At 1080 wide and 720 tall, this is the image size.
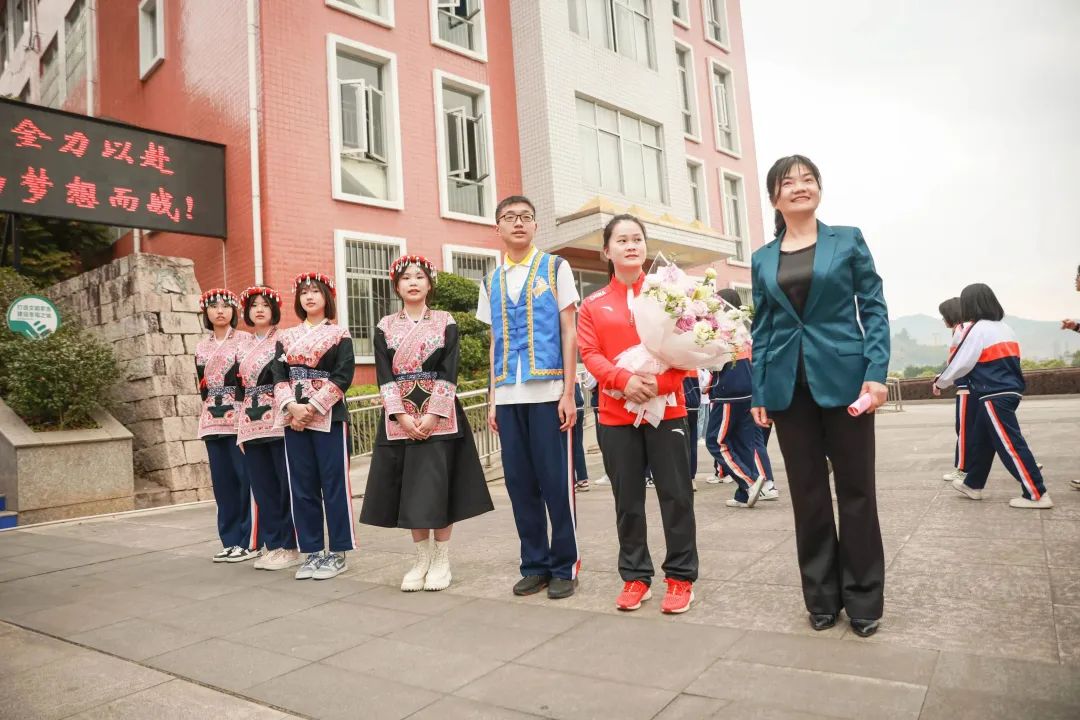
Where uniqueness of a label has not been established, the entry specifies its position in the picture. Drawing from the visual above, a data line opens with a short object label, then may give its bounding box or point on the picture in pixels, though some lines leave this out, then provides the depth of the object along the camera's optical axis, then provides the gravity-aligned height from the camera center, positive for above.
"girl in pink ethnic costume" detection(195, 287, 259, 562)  5.38 +0.06
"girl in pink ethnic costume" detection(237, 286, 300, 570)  5.02 -0.13
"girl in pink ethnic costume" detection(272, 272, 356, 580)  4.67 -0.02
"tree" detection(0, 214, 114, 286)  13.33 +3.98
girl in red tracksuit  3.41 -0.21
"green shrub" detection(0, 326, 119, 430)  8.40 +0.79
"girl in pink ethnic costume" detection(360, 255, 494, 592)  4.16 -0.11
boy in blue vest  3.87 +0.11
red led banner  10.21 +4.08
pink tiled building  12.31 +6.22
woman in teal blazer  2.98 +0.06
